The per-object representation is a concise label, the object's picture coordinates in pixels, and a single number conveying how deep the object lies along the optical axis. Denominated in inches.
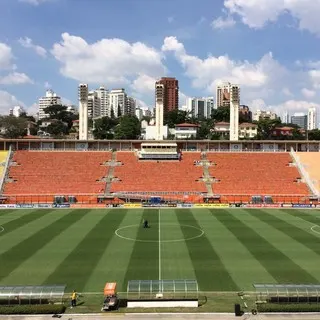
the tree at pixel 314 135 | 5063.0
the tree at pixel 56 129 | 5880.9
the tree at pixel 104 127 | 5206.7
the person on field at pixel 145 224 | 1624.0
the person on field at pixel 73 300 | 828.6
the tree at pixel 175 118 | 6013.8
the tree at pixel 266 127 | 5108.3
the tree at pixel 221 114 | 6082.7
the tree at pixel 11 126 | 4677.7
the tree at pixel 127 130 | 5103.3
